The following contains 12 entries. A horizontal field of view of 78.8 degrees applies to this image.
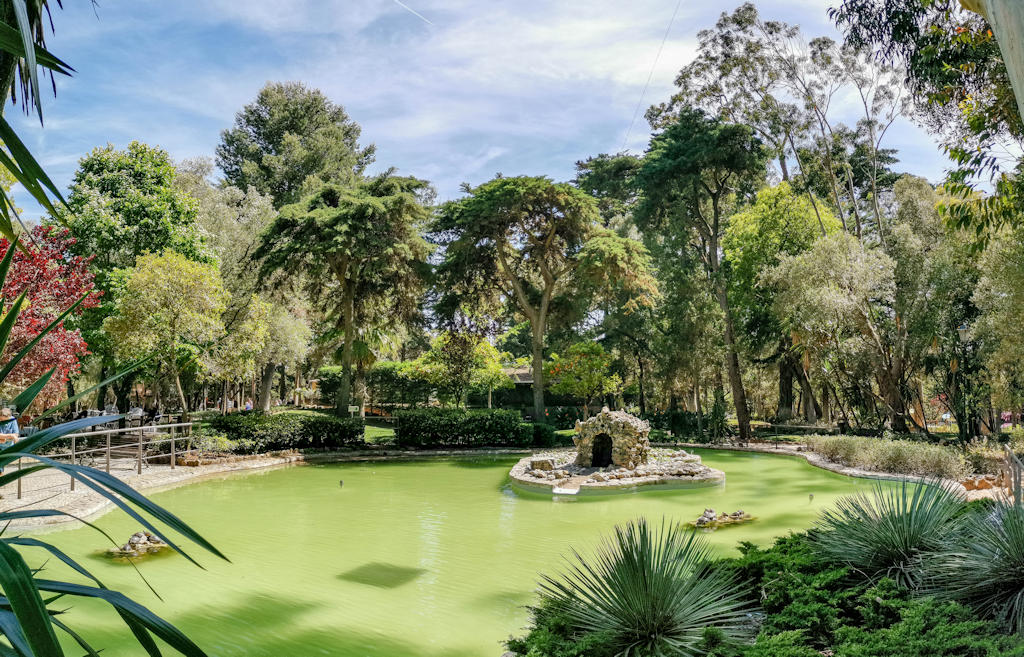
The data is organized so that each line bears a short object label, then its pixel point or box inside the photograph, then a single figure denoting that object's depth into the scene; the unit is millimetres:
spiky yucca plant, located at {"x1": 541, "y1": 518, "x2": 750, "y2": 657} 4113
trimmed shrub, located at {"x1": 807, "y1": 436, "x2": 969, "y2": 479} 12208
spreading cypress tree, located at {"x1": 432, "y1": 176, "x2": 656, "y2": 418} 21016
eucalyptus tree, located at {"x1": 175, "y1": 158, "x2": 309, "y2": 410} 22438
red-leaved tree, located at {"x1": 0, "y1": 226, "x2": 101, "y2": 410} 10359
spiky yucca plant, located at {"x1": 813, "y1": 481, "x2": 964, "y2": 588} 4879
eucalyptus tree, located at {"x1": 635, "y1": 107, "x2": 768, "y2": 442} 22078
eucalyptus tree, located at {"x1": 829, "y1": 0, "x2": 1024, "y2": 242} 7797
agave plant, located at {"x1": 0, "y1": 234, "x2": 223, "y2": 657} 1034
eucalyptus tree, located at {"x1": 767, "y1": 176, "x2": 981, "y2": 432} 16781
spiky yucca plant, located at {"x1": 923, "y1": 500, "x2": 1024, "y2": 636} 4133
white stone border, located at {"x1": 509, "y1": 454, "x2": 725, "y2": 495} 12500
